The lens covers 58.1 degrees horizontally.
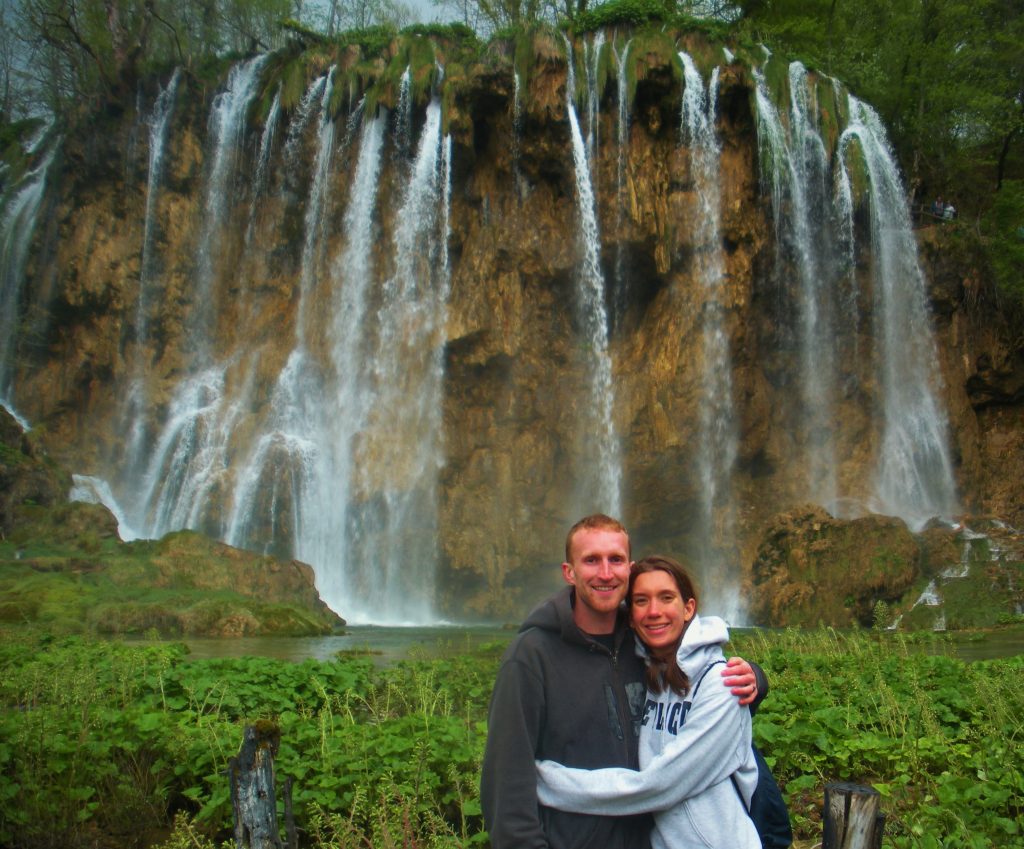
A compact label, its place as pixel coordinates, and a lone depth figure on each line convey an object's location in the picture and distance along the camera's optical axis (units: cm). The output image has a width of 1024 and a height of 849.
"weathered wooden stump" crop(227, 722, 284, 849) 342
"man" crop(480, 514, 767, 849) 272
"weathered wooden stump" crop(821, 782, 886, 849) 266
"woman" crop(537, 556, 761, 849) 275
